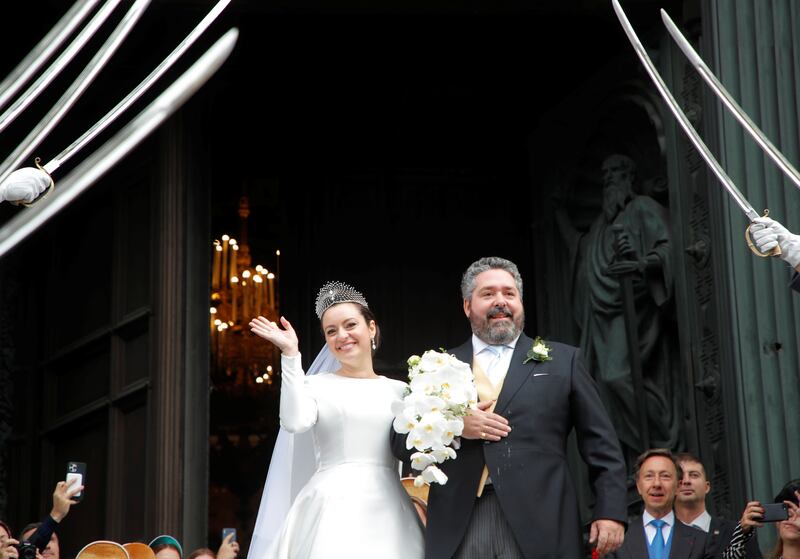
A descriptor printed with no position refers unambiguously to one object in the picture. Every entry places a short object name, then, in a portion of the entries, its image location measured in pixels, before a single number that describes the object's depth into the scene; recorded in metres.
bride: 6.60
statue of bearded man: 10.66
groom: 6.28
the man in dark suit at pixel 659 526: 7.62
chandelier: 13.60
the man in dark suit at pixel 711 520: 7.51
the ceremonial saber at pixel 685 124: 5.98
